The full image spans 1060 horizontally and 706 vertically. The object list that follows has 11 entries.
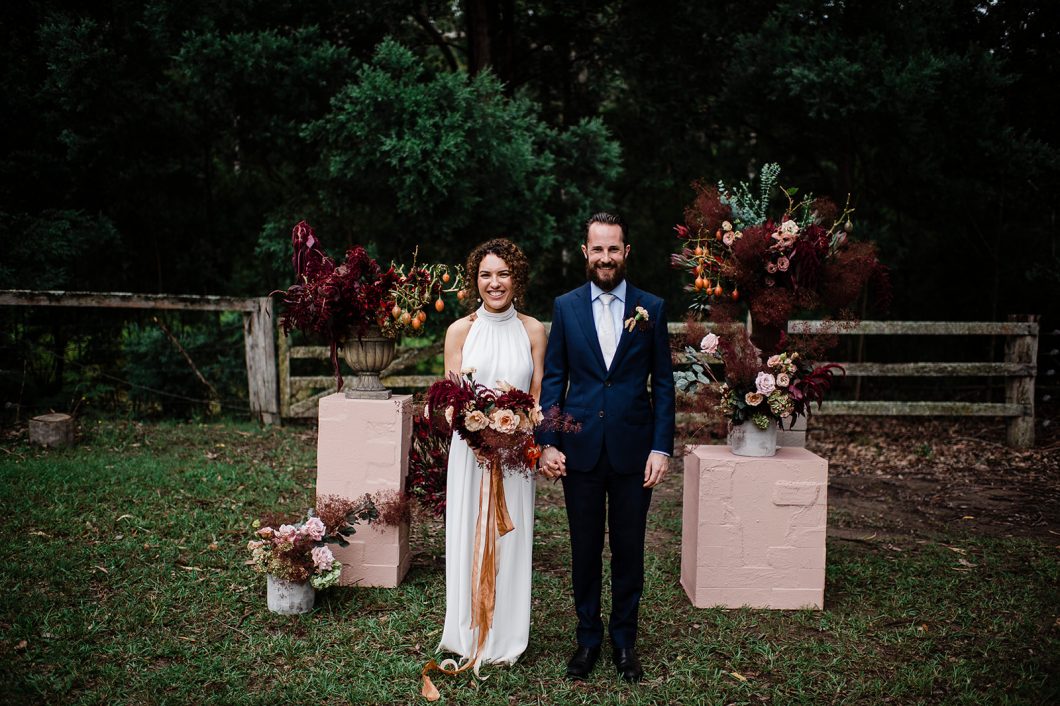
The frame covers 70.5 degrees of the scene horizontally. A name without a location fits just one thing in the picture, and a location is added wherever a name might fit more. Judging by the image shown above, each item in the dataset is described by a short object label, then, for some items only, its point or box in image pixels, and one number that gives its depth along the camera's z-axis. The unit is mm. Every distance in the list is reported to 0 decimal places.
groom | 3699
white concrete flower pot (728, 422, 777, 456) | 4773
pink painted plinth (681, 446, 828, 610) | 4695
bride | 3965
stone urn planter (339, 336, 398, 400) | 4965
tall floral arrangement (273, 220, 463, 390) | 4773
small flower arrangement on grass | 4453
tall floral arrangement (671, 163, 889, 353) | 4656
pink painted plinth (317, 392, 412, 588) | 4910
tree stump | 7820
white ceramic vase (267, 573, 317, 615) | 4520
